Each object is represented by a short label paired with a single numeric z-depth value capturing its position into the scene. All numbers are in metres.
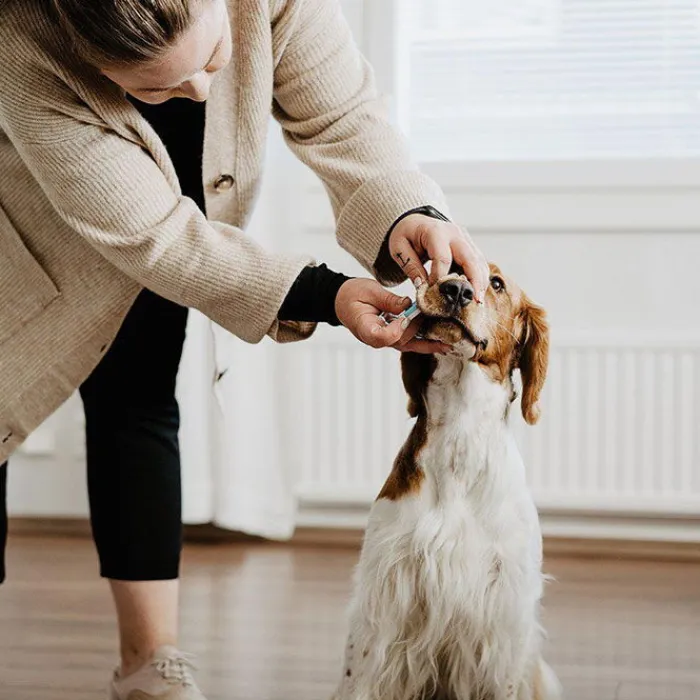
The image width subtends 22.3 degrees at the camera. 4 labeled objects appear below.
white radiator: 3.28
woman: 2.02
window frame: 3.30
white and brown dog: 2.13
